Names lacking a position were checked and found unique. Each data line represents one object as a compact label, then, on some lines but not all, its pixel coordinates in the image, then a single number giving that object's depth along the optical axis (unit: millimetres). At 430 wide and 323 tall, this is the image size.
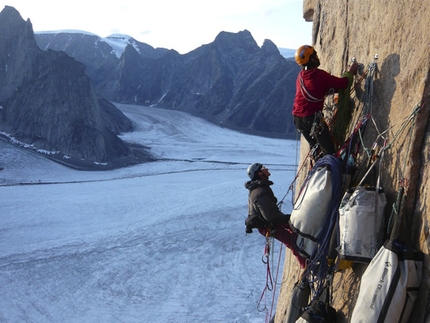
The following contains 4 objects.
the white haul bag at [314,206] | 2930
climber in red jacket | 3344
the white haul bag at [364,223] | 2490
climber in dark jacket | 4090
